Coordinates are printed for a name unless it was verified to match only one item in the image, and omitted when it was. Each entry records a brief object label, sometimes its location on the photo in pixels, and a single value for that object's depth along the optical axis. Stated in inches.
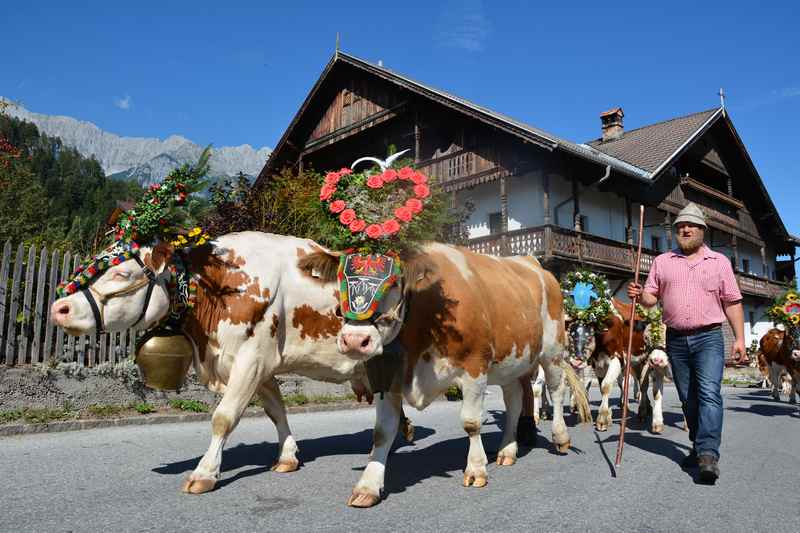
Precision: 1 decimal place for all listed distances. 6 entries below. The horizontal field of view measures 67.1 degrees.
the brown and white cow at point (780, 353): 387.5
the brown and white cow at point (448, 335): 148.4
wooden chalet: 784.9
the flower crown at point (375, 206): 154.8
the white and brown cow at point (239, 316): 156.6
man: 181.3
